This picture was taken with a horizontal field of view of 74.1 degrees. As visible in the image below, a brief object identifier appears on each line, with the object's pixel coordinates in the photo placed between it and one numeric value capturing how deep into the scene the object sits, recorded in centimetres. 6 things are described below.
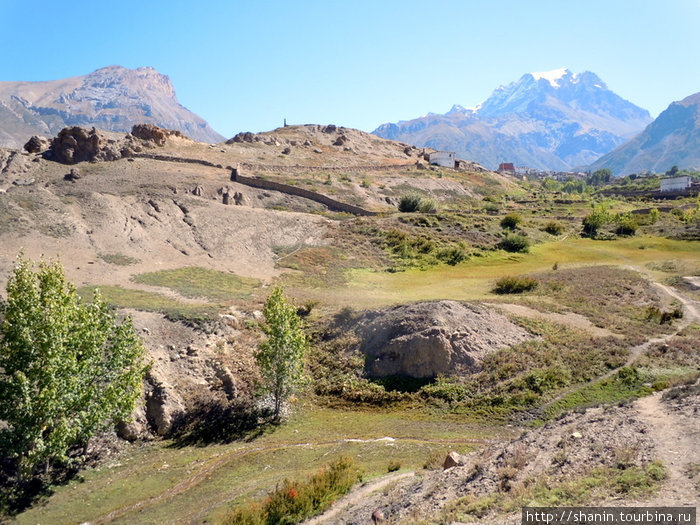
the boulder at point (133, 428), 2194
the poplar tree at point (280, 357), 2441
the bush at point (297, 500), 1423
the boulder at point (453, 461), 1587
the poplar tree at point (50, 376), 1716
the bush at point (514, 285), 4112
